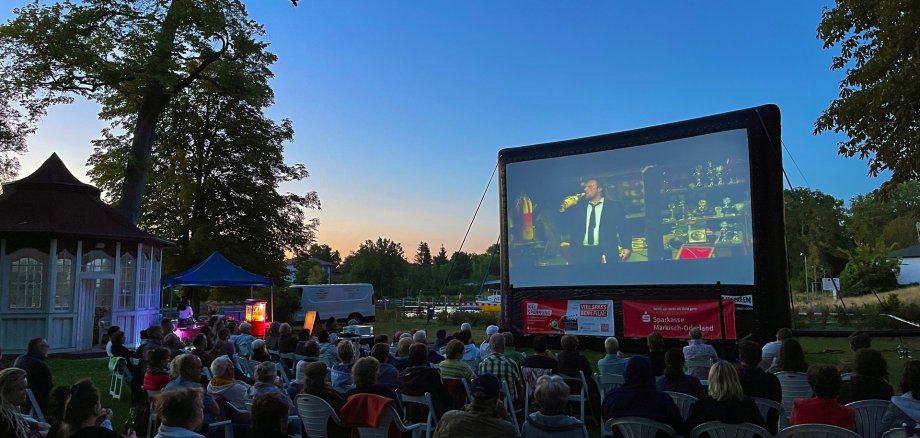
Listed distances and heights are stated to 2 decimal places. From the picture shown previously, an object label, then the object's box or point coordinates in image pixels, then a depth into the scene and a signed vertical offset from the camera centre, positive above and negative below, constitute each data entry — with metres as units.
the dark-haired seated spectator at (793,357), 4.80 -0.62
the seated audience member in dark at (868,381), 3.87 -0.66
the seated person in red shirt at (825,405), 3.46 -0.72
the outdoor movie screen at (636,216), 10.77 +1.14
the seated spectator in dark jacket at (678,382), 4.53 -0.76
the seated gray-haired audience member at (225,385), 4.61 -0.75
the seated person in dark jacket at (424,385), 4.68 -0.77
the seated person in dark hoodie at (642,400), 3.54 -0.70
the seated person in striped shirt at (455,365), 5.41 -0.73
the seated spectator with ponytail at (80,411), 2.98 -0.60
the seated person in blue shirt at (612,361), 6.01 -0.79
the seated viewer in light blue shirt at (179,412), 2.89 -0.59
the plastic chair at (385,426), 4.01 -0.92
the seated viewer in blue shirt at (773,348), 6.22 -0.74
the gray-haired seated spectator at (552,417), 3.20 -0.71
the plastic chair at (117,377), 7.60 -1.16
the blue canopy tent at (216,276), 14.31 +0.16
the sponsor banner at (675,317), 10.81 -0.71
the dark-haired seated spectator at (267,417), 2.90 -0.62
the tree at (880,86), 9.25 +2.83
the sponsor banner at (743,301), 10.45 -0.41
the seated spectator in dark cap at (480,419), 2.97 -0.66
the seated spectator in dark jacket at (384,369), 5.27 -0.75
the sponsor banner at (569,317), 12.18 -0.76
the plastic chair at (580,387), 5.52 -0.99
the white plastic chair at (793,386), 4.70 -0.82
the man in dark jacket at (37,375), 5.20 -0.73
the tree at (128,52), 17.47 +6.58
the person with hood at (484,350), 6.86 -0.78
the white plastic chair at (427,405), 4.51 -0.90
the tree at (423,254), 111.07 +4.75
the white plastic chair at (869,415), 3.67 -0.82
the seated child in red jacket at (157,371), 5.14 -0.72
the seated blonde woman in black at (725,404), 3.30 -0.67
